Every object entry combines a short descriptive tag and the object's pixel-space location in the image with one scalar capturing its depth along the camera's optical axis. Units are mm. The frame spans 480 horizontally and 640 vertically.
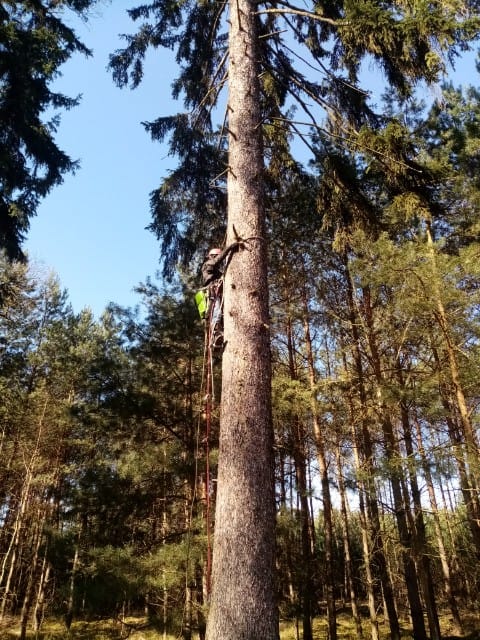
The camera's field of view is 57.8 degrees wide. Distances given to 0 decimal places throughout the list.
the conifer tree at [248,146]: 2760
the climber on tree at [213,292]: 4766
